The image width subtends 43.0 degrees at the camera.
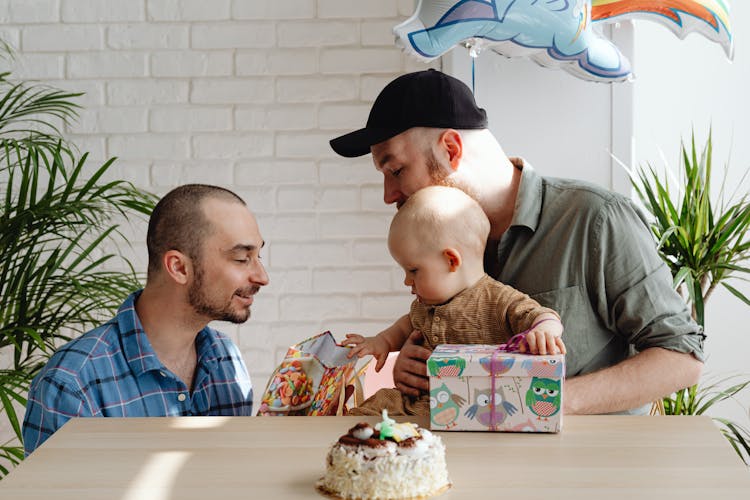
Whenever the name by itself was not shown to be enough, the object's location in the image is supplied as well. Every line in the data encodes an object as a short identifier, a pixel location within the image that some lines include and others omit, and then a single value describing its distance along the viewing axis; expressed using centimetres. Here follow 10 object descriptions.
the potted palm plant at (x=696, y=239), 299
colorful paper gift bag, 198
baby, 179
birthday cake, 117
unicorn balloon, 225
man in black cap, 180
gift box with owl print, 140
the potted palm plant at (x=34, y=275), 271
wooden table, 119
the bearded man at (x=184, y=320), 203
